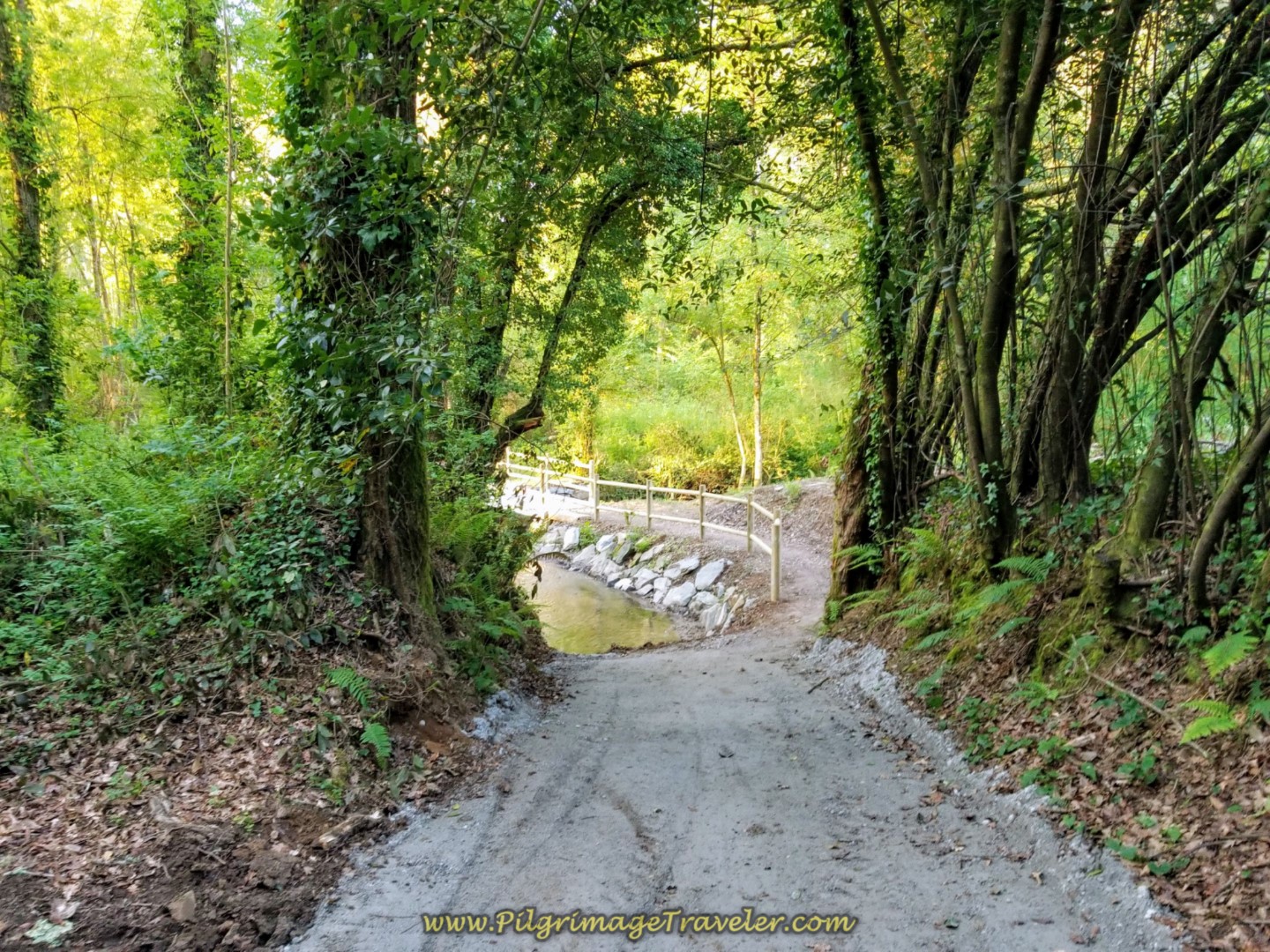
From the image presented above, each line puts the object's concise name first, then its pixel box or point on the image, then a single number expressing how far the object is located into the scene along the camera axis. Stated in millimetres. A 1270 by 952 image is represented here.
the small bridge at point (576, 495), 16891
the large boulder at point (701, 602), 13195
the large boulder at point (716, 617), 12242
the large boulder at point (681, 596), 13883
